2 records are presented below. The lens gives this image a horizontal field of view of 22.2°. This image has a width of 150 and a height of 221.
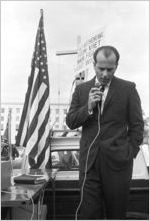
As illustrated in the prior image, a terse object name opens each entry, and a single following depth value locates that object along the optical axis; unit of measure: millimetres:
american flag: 5488
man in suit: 2715
